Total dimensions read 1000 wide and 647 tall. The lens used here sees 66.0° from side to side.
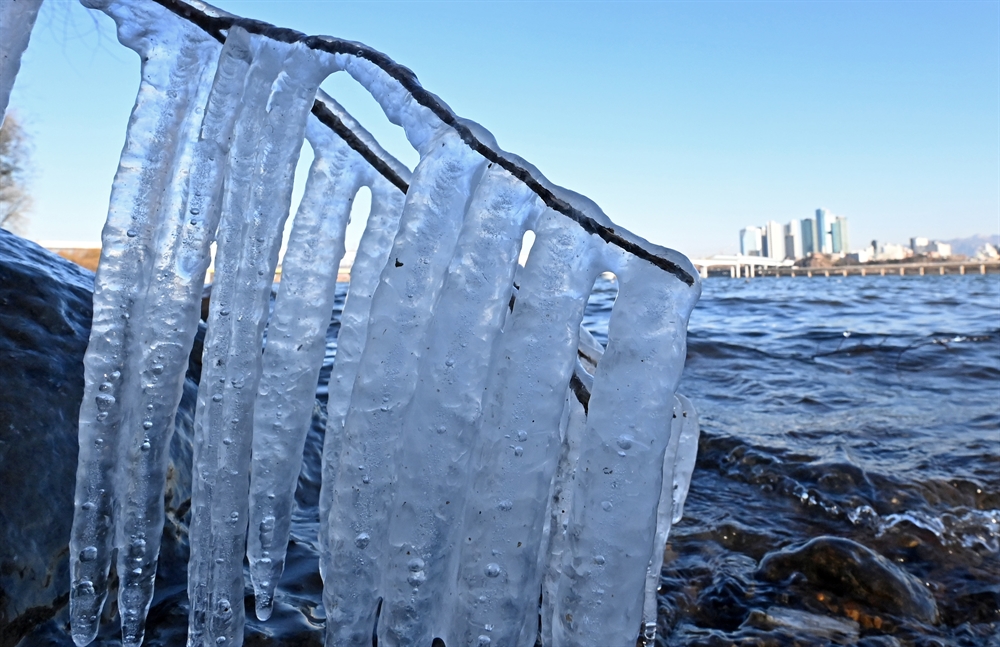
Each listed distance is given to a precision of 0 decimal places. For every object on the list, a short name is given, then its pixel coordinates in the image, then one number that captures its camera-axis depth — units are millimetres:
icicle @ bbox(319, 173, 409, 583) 461
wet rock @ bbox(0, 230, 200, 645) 486
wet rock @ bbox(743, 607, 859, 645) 657
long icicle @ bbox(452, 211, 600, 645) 379
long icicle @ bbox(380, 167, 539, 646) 376
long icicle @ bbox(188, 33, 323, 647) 406
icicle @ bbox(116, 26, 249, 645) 413
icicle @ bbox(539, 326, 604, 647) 475
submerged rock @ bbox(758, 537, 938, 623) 713
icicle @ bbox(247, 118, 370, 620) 470
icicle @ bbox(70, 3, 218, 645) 406
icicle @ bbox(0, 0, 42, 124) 391
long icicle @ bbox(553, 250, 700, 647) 380
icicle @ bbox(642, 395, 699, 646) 512
